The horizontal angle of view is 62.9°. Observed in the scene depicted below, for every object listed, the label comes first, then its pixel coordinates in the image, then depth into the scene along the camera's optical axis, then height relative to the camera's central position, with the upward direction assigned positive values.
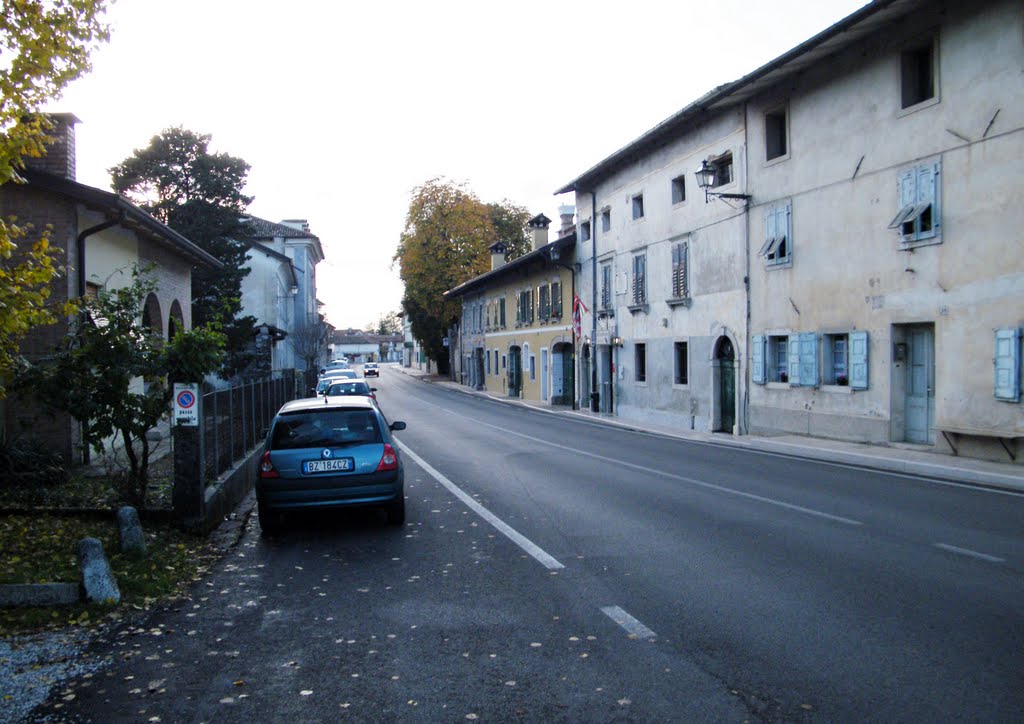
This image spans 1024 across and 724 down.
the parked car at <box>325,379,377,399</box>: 23.00 -0.97
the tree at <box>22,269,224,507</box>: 9.20 -0.16
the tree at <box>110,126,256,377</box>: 36.57 +7.11
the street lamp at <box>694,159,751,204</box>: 22.80 +4.78
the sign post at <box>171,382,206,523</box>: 9.45 -1.16
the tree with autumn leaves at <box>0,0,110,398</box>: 7.45 +2.48
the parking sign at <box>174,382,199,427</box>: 9.59 -0.57
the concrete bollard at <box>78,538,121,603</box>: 6.44 -1.70
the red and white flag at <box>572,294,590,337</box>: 35.71 +1.73
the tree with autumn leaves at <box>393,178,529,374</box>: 58.38 +7.79
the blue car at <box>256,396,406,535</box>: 9.12 -1.23
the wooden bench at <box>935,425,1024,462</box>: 14.45 -1.60
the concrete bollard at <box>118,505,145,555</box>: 7.90 -1.68
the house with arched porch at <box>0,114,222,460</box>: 13.56 +2.28
